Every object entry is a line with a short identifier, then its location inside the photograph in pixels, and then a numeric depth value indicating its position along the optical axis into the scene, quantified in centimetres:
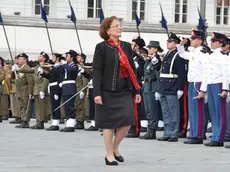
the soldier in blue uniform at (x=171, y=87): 1680
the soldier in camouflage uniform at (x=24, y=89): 2225
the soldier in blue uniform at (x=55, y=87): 2081
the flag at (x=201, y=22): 2348
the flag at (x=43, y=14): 3294
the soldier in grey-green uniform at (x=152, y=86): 1762
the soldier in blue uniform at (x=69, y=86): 2034
